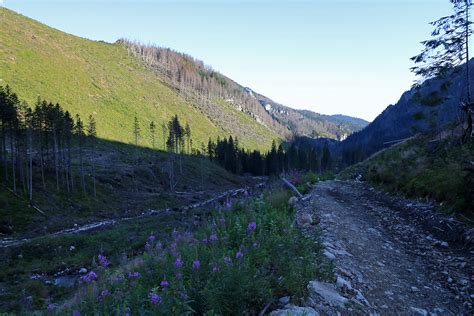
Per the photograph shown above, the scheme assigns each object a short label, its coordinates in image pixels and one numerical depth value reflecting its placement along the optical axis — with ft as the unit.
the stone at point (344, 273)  17.10
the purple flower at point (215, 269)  11.09
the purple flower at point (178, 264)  11.37
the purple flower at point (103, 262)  12.79
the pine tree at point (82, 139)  170.71
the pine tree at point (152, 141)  356.05
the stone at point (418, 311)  14.82
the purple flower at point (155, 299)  8.67
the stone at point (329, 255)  18.93
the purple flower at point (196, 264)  11.53
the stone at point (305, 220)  27.11
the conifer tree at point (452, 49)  55.57
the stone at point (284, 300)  11.96
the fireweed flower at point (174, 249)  13.95
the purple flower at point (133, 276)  12.53
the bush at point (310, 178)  70.20
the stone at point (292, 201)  34.68
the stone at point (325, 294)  13.12
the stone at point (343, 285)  15.15
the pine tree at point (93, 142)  185.30
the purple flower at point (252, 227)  14.87
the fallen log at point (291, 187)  44.48
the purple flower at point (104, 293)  10.55
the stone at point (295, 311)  10.93
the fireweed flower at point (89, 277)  11.71
